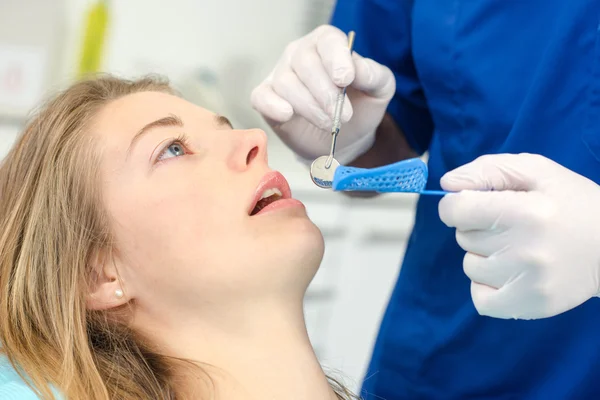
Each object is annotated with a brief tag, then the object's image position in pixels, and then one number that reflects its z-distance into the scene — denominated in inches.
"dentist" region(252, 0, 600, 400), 36.3
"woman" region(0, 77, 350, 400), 40.5
